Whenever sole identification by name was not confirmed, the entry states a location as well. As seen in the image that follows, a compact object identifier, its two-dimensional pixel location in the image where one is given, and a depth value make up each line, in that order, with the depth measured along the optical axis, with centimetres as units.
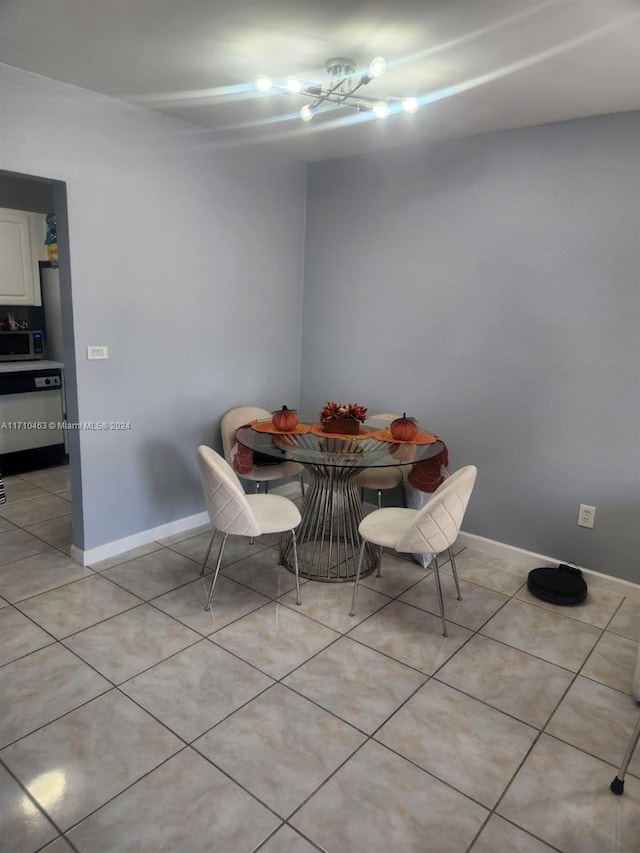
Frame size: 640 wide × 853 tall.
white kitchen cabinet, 413
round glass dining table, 255
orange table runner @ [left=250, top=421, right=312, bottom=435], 291
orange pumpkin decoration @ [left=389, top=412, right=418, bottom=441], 283
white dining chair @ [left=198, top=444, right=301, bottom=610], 240
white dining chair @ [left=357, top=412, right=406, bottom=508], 319
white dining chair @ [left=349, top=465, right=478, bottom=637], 230
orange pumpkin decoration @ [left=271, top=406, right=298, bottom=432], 290
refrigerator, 450
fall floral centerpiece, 288
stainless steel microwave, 432
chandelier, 201
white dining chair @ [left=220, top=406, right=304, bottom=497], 321
